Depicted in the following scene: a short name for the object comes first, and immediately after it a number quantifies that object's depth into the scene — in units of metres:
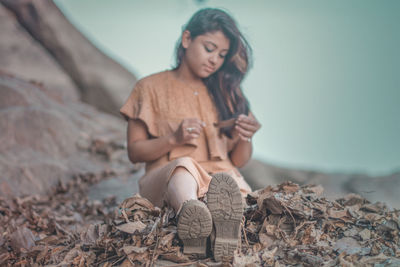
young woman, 2.14
